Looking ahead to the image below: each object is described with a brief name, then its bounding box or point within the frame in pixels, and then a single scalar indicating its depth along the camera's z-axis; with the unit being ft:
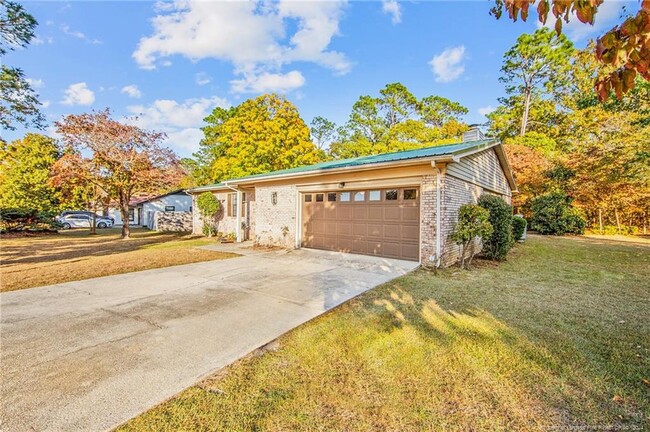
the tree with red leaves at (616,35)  4.48
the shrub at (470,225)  22.90
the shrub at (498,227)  27.35
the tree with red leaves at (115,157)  44.70
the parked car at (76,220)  83.41
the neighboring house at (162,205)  83.61
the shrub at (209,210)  48.26
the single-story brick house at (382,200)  24.13
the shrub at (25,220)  56.56
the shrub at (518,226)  39.88
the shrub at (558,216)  51.70
